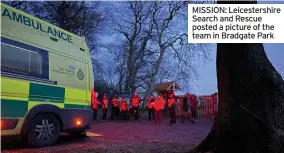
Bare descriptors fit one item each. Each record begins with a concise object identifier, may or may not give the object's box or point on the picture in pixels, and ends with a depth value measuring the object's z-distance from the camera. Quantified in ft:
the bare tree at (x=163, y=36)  97.71
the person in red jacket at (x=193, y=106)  57.36
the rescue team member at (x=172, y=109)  51.65
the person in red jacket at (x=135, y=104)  63.98
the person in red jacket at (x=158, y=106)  55.80
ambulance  20.65
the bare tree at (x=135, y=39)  104.01
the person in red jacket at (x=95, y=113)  58.35
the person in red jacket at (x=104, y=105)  63.98
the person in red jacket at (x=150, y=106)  63.67
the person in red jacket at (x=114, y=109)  65.72
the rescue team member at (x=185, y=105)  58.54
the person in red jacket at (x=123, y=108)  63.46
